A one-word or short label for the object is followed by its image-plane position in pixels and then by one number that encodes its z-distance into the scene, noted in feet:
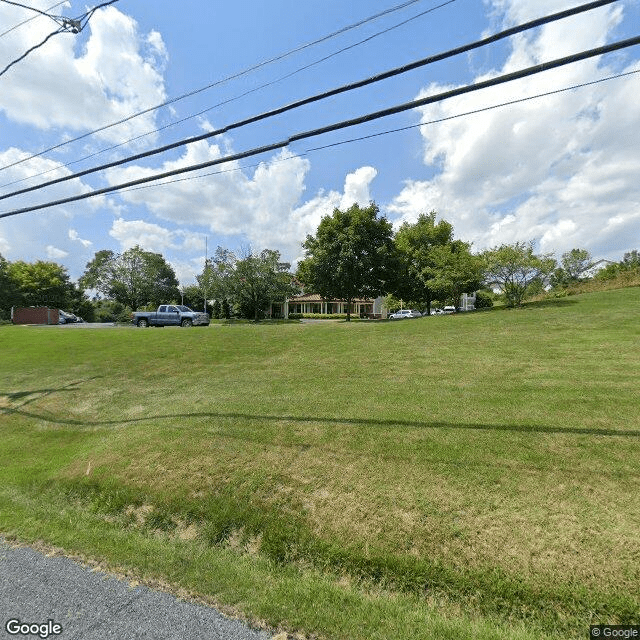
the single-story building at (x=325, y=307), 170.60
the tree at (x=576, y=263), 121.90
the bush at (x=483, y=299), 139.13
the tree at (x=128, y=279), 169.07
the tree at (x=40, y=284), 132.26
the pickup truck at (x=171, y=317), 76.95
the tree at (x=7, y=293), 120.80
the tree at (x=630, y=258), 147.74
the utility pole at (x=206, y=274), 122.70
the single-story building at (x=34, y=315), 107.45
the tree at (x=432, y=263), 74.49
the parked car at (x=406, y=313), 144.01
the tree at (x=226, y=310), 144.36
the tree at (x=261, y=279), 113.91
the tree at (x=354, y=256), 88.43
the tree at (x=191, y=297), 168.48
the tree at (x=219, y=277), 116.57
